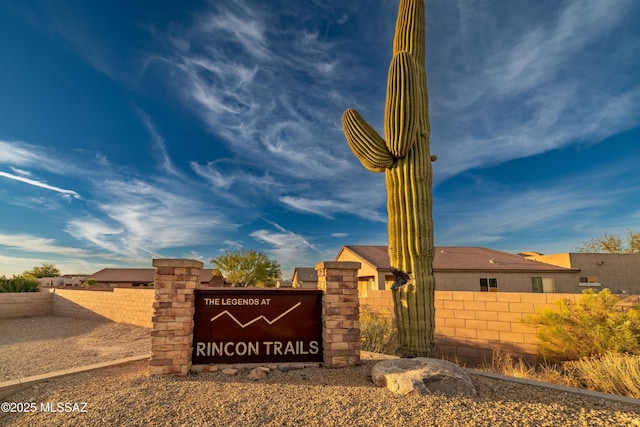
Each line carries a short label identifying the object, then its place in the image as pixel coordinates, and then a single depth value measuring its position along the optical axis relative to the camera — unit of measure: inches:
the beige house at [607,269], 931.3
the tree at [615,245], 1252.8
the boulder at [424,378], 193.6
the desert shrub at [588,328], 274.4
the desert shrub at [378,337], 340.8
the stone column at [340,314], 252.1
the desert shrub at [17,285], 818.2
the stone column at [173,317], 231.1
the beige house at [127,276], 1870.1
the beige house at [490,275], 821.2
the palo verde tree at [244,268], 1562.5
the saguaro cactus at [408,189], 295.0
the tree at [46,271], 2246.1
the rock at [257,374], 226.1
